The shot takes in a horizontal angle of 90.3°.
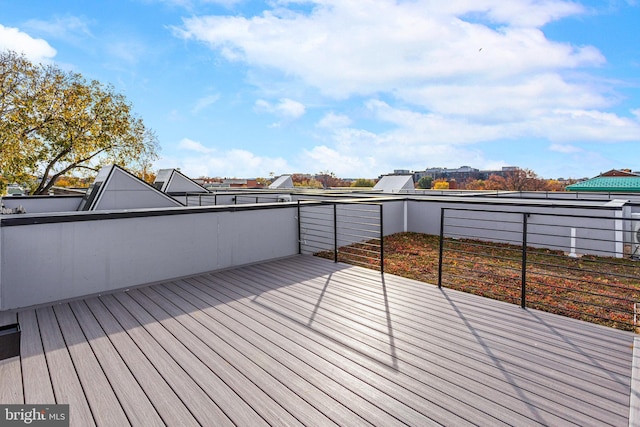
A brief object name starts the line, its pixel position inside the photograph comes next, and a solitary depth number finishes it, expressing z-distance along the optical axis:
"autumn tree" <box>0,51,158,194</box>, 10.16
